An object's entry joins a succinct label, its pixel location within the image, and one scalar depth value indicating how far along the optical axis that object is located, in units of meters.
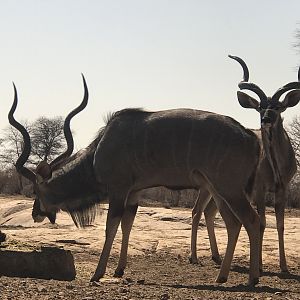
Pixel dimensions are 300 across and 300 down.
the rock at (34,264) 6.66
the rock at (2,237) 7.61
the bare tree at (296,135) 30.75
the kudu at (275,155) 7.88
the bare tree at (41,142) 32.69
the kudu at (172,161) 6.63
